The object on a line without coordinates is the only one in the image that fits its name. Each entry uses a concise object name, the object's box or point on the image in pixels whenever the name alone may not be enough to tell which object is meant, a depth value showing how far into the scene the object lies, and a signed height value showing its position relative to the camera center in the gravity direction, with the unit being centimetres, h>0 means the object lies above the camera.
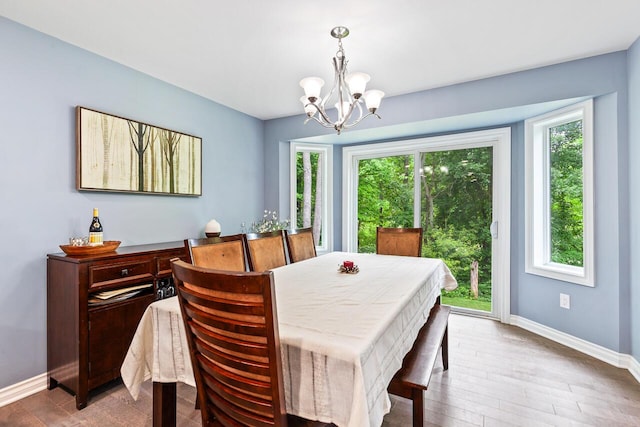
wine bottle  216 -13
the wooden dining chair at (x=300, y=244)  276 -28
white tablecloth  98 -48
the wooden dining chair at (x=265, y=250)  234 -30
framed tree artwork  232 +50
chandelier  194 +80
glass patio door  346 +12
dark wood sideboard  195 -71
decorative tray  201 -24
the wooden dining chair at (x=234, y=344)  91 -43
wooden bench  133 -72
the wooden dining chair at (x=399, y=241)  304 -29
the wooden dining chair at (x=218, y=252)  187 -26
